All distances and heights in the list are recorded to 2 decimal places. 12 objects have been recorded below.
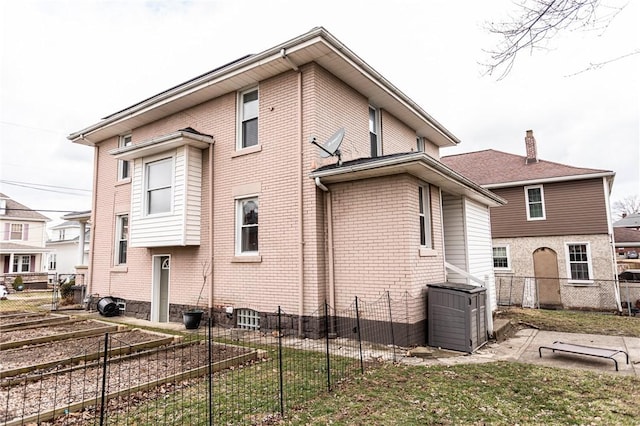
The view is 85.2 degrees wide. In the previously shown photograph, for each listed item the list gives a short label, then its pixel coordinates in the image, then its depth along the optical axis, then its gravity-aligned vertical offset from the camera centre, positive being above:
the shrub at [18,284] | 26.77 -1.92
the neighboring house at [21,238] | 33.22 +2.13
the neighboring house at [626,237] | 26.92 +0.68
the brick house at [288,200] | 8.05 +1.45
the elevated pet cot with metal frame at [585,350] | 6.23 -1.92
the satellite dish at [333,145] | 8.45 +2.61
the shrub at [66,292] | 15.41 -1.51
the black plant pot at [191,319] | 9.70 -1.76
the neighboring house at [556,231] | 16.05 +0.82
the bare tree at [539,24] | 4.05 +2.74
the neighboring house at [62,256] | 37.38 +0.25
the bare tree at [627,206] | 59.34 +7.02
